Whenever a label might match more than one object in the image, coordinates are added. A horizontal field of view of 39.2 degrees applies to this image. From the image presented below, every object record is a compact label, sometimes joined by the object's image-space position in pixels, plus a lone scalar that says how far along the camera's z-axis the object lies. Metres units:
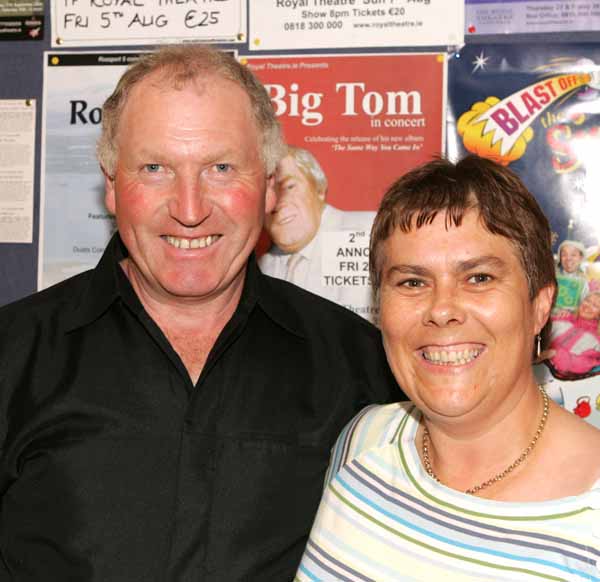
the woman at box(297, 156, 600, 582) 1.44
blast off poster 2.45
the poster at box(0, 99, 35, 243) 2.75
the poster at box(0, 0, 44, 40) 2.73
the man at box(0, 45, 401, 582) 1.79
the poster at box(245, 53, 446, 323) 2.55
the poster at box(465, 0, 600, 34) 2.46
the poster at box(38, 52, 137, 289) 2.71
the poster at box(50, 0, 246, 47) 2.62
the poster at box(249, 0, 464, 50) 2.50
